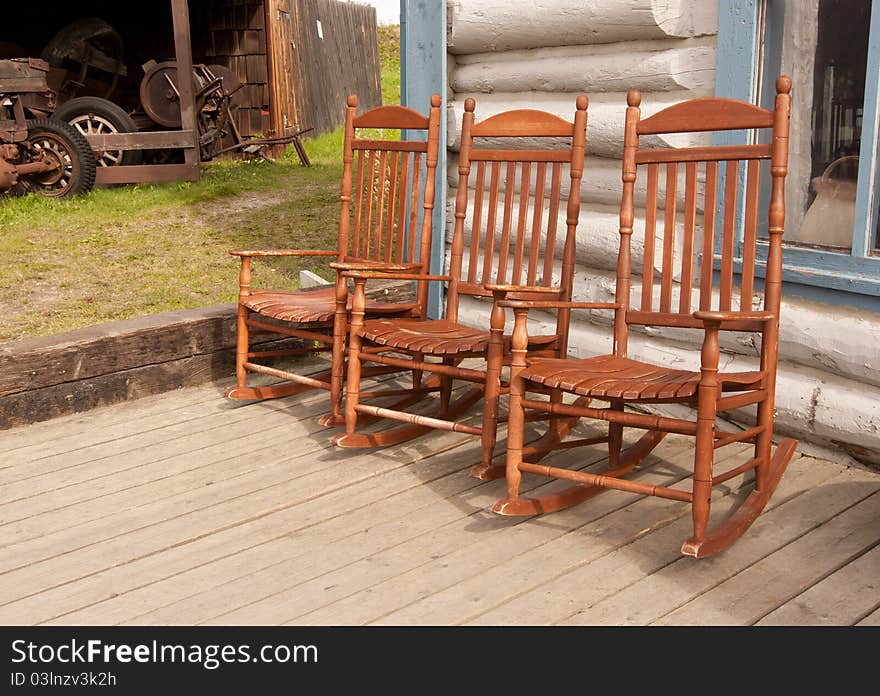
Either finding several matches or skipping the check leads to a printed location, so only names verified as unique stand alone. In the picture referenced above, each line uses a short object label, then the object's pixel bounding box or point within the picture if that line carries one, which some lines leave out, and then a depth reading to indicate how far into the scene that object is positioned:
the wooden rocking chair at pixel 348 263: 3.84
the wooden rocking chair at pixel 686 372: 2.70
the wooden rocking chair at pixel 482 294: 3.30
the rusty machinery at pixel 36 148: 7.64
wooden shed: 10.98
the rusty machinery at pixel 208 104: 9.62
